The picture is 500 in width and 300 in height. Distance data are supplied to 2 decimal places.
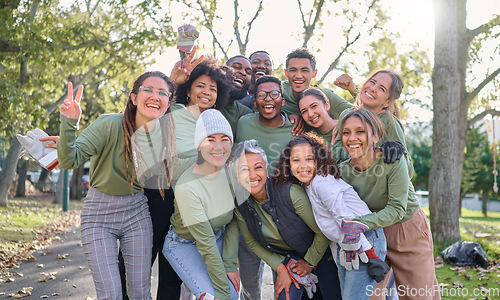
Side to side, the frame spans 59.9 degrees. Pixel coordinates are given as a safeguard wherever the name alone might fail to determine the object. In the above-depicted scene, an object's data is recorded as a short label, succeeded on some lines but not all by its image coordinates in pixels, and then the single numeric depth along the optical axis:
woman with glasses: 3.47
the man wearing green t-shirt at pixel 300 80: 5.00
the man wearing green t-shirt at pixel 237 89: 4.76
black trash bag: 8.16
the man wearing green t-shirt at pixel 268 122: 4.33
